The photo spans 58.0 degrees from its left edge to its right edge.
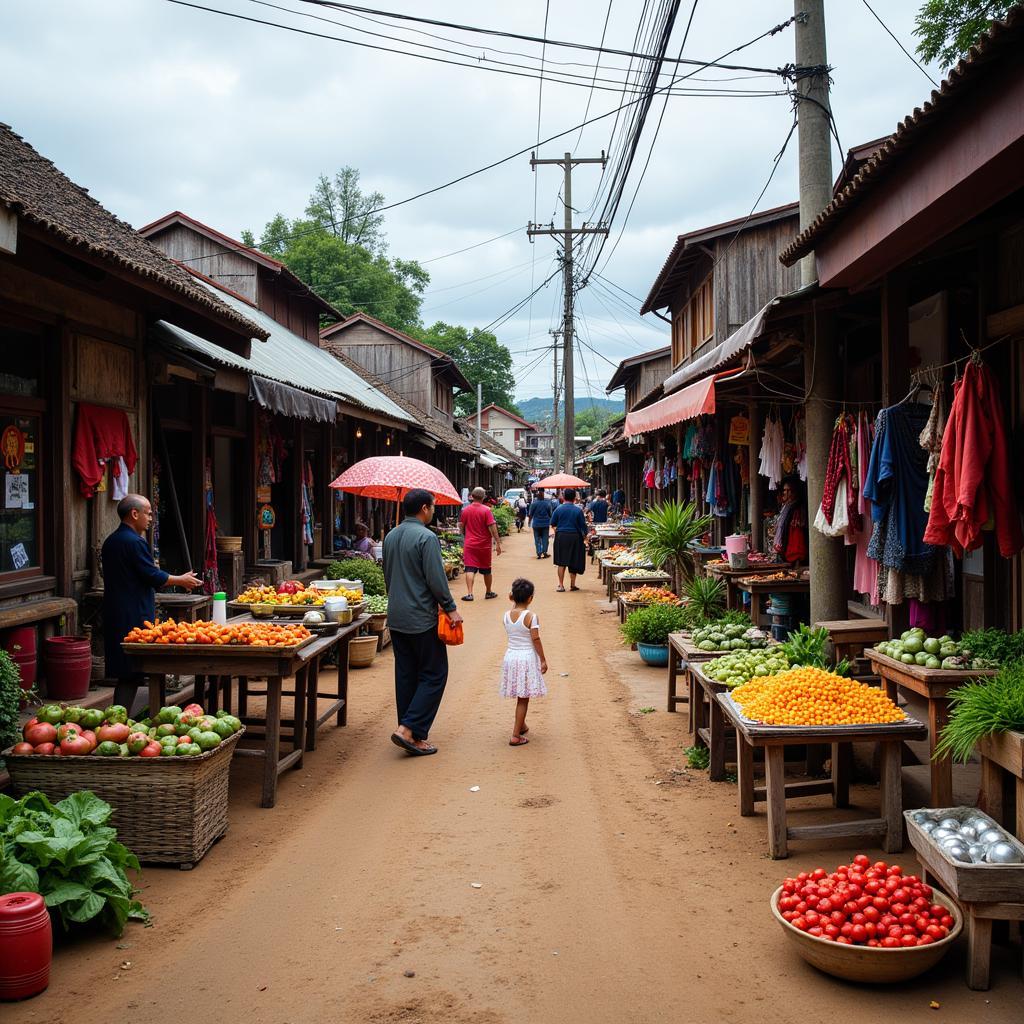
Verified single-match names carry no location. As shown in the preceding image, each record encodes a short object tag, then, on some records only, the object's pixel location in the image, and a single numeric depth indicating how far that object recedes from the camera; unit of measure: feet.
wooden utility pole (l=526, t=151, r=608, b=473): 93.25
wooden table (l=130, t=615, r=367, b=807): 21.75
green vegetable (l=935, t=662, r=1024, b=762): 14.29
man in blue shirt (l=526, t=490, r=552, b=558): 92.48
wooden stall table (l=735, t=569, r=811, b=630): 34.99
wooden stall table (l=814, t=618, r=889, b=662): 24.31
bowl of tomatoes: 12.85
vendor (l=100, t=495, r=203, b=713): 23.50
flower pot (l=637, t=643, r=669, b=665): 38.94
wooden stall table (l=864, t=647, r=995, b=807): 17.30
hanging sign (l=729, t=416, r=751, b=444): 45.70
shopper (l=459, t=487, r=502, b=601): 59.52
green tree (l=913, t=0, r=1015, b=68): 42.07
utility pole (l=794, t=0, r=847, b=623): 27.22
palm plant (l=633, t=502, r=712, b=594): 45.88
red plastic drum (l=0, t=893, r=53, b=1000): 12.99
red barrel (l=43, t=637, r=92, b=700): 24.90
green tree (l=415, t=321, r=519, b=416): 246.88
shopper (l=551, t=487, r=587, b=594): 63.16
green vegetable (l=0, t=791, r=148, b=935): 14.30
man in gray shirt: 25.63
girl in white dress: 26.96
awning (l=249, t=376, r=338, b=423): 36.11
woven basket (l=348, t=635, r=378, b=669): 39.83
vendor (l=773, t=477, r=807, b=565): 36.73
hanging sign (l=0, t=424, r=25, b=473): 24.47
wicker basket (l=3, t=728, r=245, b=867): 17.70
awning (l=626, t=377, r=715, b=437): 30.66
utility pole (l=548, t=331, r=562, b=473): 175.11
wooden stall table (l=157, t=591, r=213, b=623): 29.91
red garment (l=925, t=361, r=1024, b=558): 18.47
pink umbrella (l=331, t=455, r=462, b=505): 39.83
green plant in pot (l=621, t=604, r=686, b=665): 38.96
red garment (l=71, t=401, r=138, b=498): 27.17
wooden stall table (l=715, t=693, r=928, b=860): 17.49
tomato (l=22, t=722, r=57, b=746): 18.04
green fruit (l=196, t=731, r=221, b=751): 18.51
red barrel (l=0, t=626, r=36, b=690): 23.73
